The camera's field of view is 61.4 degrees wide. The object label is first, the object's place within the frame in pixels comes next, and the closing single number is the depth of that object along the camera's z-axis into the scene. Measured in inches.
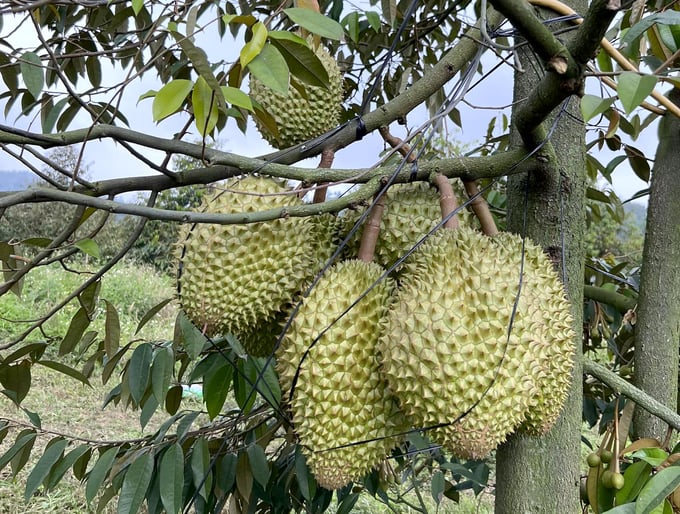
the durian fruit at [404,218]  34.1
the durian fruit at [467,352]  26.9
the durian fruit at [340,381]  29.0
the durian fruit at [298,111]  40.8
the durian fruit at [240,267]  31.6
